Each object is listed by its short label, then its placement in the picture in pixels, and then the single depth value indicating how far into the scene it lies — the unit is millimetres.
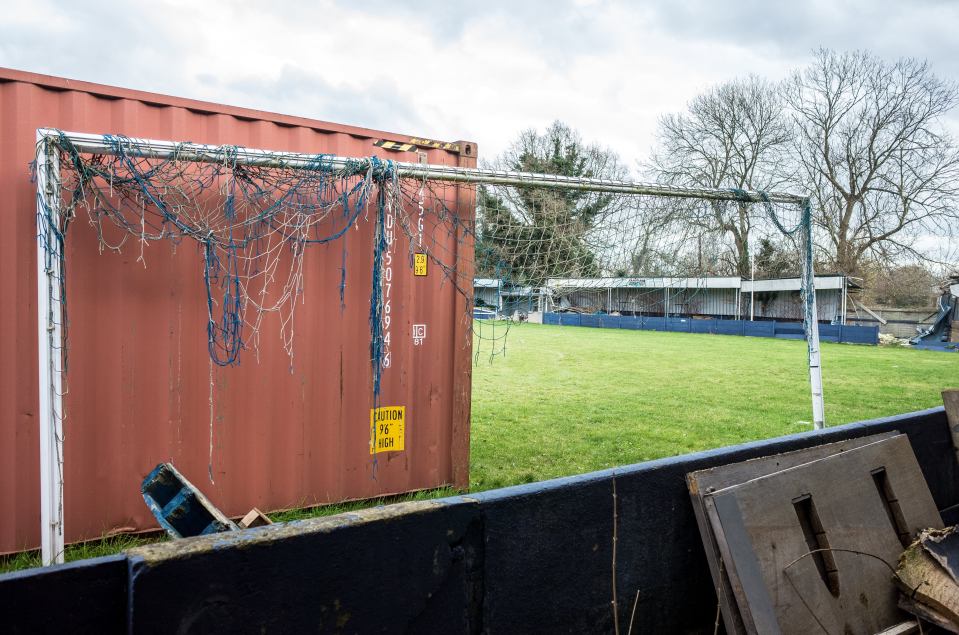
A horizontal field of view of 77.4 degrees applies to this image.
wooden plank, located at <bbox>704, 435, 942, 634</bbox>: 2875
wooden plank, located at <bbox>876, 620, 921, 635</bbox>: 3248
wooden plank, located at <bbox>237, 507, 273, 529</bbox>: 3240
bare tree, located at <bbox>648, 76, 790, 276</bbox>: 33031
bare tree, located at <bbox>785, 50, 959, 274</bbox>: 30953
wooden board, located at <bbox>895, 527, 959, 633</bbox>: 3291
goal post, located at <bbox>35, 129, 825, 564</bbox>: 3707
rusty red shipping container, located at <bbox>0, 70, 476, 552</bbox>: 4012
